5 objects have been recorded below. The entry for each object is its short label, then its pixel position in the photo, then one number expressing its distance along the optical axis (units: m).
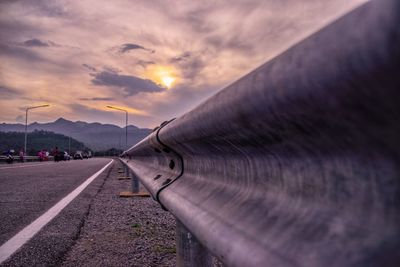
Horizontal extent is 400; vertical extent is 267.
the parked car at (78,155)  91.44
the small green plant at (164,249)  4.16
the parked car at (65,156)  69.88
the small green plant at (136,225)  5.41
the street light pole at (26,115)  64.44
